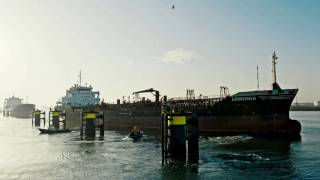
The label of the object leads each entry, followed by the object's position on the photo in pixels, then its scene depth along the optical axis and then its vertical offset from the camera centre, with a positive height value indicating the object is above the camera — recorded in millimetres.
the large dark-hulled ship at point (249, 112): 40875 -1098
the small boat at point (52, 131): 54753 -4725
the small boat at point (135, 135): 40194 -4052
